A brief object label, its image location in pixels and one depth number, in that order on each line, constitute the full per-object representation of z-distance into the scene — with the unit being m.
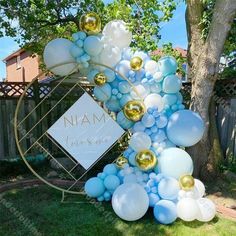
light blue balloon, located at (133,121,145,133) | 4.20
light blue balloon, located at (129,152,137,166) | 4.18
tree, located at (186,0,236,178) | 4.55
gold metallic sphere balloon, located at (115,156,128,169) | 4.26
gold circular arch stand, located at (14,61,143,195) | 4.21
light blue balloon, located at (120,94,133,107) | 4.31
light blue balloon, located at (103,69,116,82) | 4.26
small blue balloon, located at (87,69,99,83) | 4.27
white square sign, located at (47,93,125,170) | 4.36
